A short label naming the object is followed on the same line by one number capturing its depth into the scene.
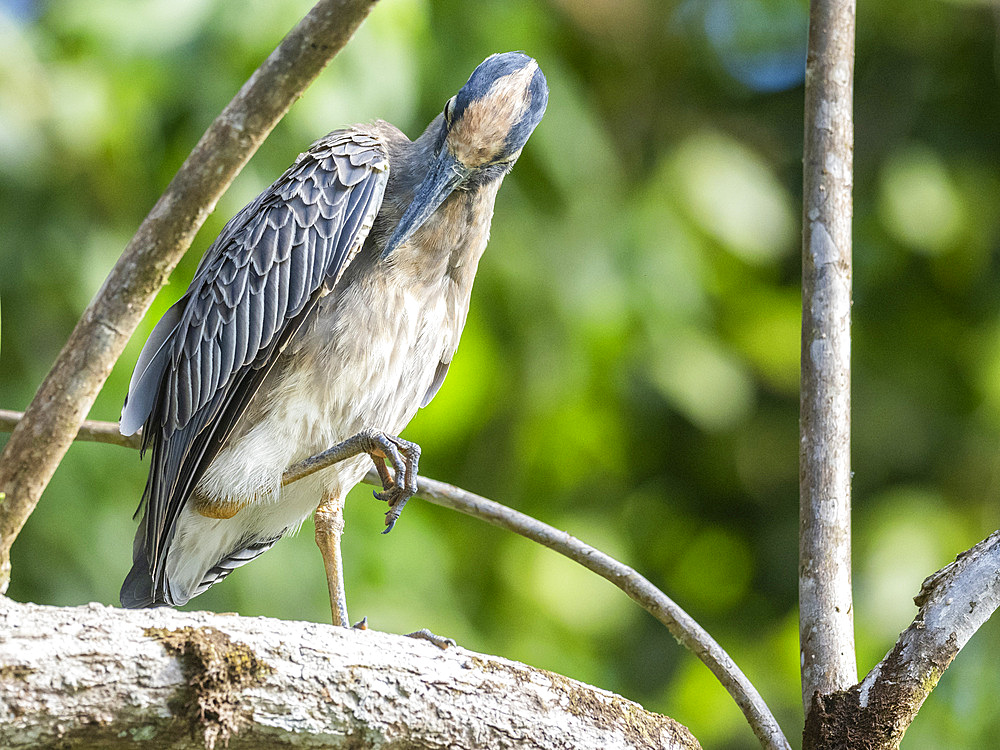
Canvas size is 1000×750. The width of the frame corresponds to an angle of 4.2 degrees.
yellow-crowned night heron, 8.45
